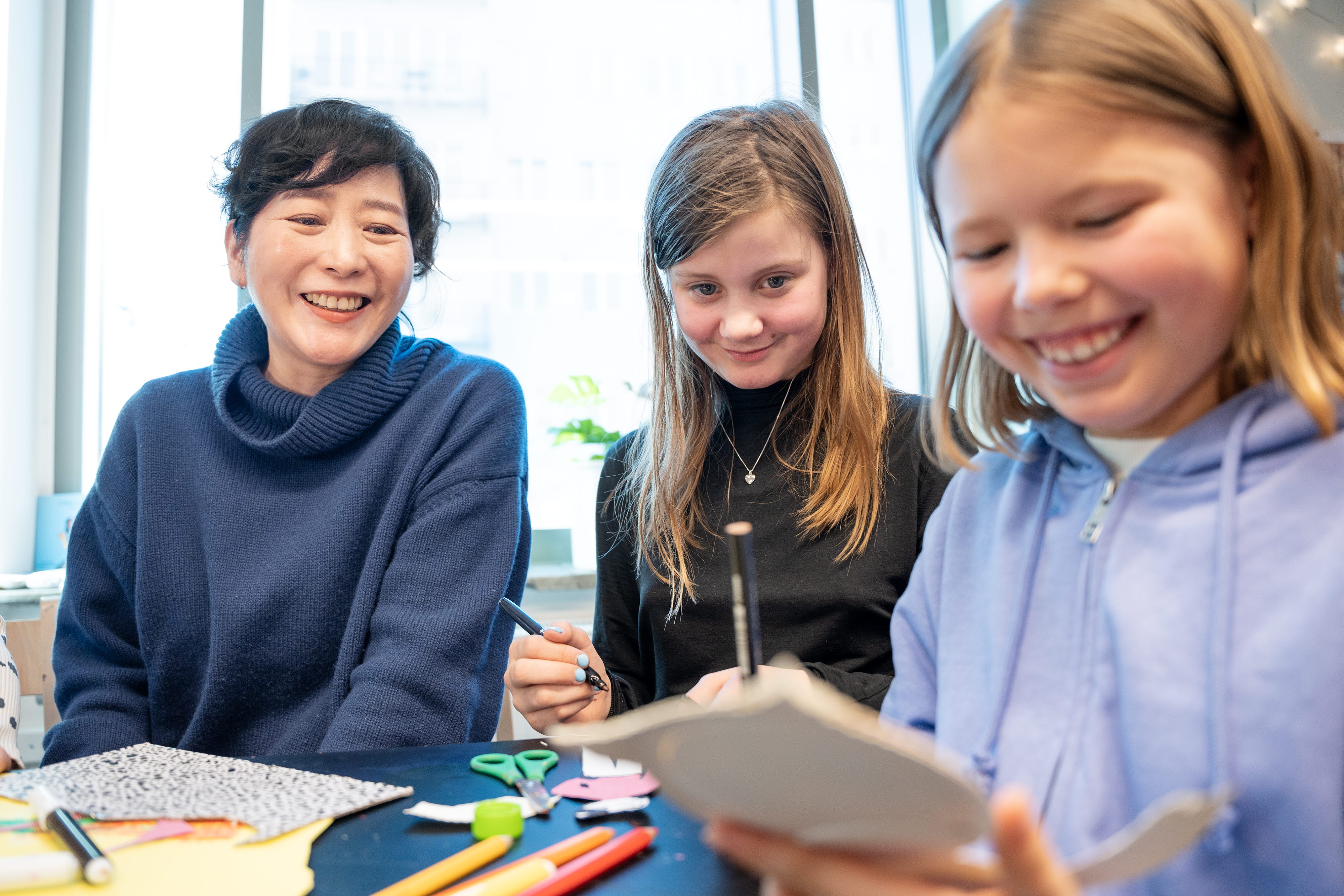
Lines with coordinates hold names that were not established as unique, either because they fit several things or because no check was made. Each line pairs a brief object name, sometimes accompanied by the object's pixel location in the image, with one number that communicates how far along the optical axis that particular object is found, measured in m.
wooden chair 1.29
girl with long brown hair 0.98
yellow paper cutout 0.54
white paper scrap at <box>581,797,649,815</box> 0.63
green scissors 0.66
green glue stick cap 0.60
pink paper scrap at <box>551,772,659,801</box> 0.67
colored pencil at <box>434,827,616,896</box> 0.55
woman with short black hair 1.04
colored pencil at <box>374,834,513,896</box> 0.52
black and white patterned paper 0.64
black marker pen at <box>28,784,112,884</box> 0.55
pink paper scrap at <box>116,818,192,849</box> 0.61
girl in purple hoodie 0.46
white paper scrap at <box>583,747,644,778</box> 0.71
